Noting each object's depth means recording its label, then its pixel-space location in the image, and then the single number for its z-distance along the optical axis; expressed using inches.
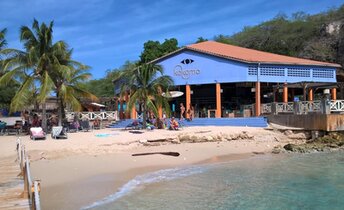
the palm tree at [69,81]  995.9
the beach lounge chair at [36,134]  829.2
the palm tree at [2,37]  1184.0
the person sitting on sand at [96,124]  1180.4
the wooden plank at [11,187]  326.3
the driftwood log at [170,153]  723.4
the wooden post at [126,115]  1365.7
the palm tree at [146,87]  1035.3
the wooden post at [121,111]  1464.2
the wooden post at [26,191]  355.6
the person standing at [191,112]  1208.2
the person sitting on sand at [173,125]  1006.2
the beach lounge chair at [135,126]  1076.5
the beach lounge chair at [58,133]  844.6
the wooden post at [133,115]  1343.3
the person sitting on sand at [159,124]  1079.0
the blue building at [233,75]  1227.9
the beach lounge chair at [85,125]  1043.9
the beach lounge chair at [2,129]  1068.2
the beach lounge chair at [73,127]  1035.3
